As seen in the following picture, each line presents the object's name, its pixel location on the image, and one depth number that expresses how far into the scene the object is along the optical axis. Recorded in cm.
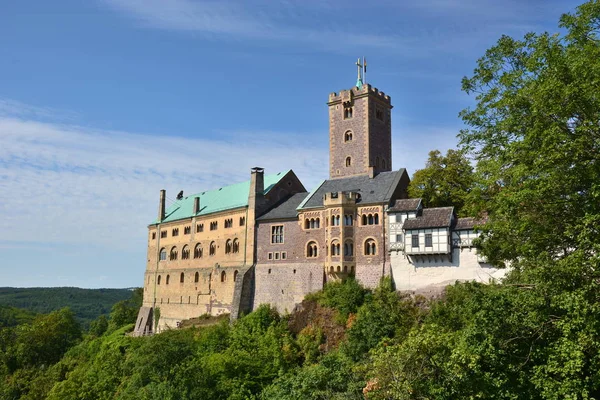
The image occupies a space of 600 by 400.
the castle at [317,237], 4288
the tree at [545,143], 1958
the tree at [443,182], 4762
